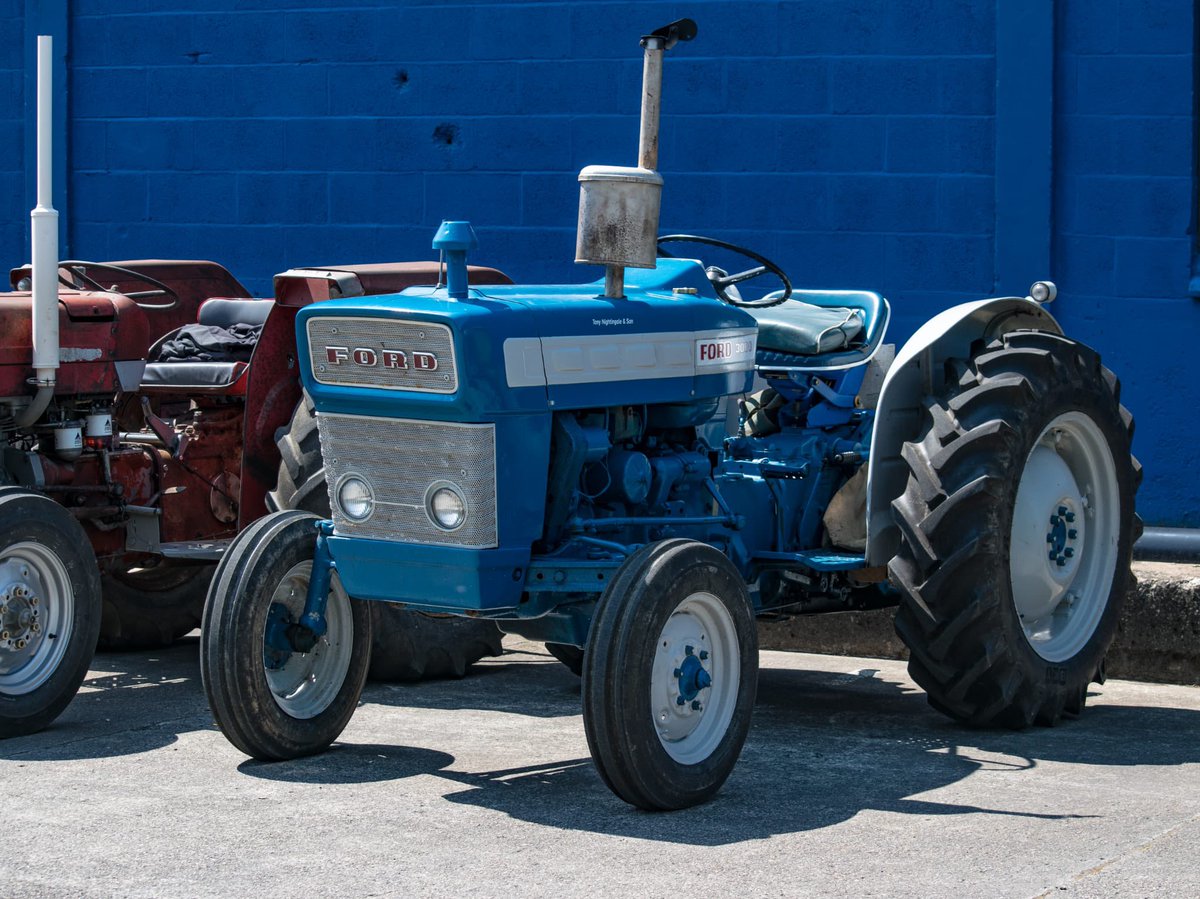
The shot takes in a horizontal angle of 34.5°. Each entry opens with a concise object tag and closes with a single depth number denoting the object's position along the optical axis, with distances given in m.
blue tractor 5.10
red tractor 6.13
